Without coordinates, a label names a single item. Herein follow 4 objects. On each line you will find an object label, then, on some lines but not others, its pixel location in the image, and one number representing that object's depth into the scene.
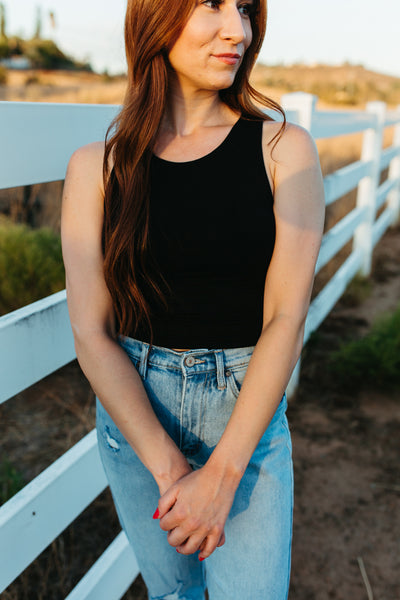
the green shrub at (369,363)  3.44
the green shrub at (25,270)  3.55
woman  1.14
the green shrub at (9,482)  2.29
